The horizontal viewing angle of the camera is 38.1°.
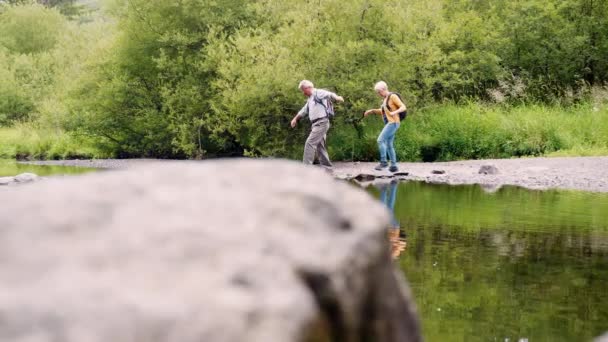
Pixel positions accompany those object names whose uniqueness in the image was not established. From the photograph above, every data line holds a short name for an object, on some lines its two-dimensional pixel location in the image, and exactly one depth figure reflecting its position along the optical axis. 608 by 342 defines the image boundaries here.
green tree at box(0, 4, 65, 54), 60.56
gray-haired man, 17.74
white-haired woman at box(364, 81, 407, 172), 18.11
